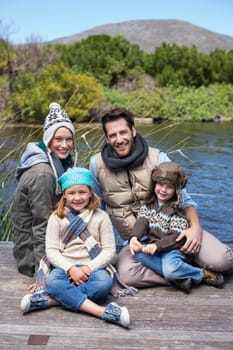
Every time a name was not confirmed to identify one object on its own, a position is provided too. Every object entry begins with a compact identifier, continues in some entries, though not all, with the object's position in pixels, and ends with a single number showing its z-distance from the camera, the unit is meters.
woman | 2.52
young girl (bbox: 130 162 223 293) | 2.45
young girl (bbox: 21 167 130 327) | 2.25
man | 2.53
